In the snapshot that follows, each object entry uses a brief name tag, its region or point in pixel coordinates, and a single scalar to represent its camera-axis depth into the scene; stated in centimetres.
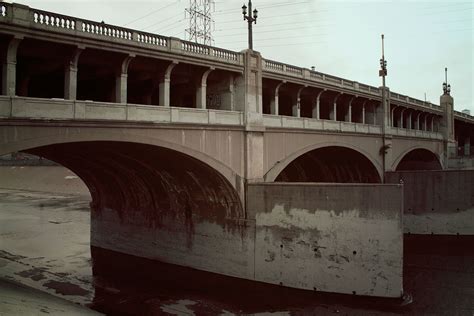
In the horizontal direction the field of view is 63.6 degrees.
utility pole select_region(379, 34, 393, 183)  3231
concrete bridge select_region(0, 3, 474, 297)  1455
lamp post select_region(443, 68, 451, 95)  4691
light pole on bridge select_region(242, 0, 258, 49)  2039
